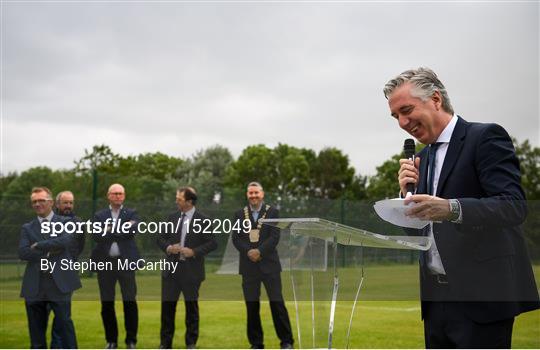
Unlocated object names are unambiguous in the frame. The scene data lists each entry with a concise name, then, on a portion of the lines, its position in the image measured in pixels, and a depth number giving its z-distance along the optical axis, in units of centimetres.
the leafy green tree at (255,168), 4884
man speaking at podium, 215
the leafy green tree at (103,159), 3446
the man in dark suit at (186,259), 786
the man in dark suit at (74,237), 723
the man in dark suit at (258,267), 771
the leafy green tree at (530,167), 2516
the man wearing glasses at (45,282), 686
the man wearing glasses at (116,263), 789
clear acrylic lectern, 239
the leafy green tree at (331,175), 5222
